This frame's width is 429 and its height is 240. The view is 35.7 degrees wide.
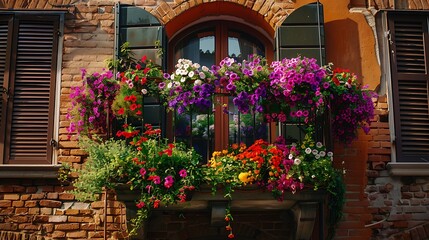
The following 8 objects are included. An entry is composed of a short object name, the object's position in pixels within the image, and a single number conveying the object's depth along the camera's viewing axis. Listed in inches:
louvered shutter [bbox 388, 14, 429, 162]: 281.3
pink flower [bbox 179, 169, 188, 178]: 234.2
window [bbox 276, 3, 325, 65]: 281.3
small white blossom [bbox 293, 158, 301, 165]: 236.7
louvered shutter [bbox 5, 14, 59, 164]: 277.3
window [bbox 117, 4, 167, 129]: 278.1
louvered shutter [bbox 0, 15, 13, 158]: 278.1
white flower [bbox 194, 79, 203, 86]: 247.8
